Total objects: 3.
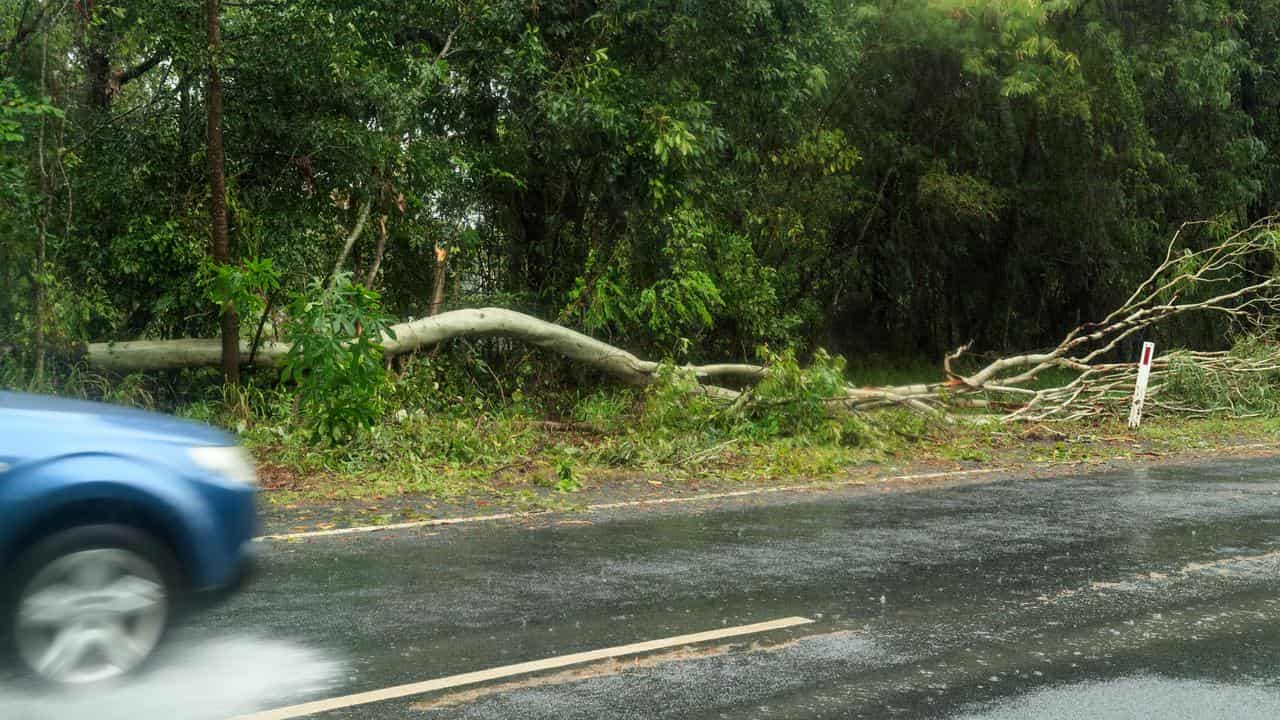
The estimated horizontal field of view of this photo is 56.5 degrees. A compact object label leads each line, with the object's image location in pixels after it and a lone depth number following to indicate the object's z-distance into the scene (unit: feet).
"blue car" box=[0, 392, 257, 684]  16.43
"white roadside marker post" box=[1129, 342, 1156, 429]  55.88
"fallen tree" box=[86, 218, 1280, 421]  50.19
